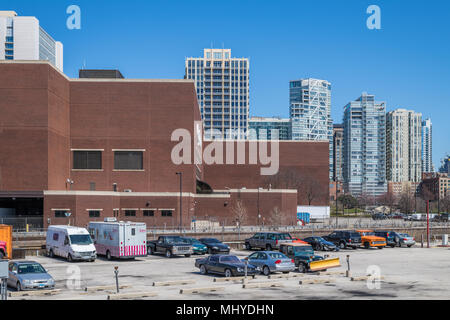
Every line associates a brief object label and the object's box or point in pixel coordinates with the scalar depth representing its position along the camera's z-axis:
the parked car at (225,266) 30.67
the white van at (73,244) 38.75
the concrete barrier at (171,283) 27.38
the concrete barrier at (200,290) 25.12
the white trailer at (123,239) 39.66
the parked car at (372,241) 52.12
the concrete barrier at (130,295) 23.11
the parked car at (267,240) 47.53
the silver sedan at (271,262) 32.19
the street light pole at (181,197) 77.94
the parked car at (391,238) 55.44
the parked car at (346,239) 51.50
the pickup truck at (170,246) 42.56
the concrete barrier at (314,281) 28.62
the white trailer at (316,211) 120.12
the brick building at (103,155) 73.38
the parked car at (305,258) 33.41
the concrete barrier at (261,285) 26.89
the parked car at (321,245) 48.25
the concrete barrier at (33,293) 24.39
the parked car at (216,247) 45.54
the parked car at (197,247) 44.97
